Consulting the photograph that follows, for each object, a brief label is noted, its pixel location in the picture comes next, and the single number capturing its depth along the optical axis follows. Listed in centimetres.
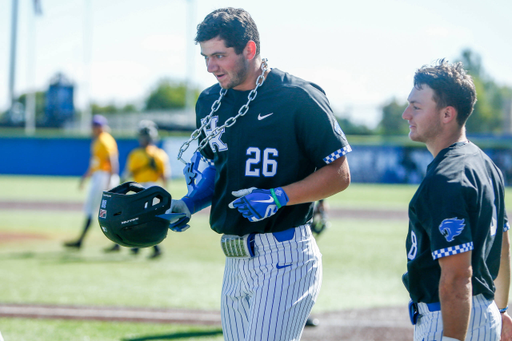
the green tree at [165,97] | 10456
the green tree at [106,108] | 10484
